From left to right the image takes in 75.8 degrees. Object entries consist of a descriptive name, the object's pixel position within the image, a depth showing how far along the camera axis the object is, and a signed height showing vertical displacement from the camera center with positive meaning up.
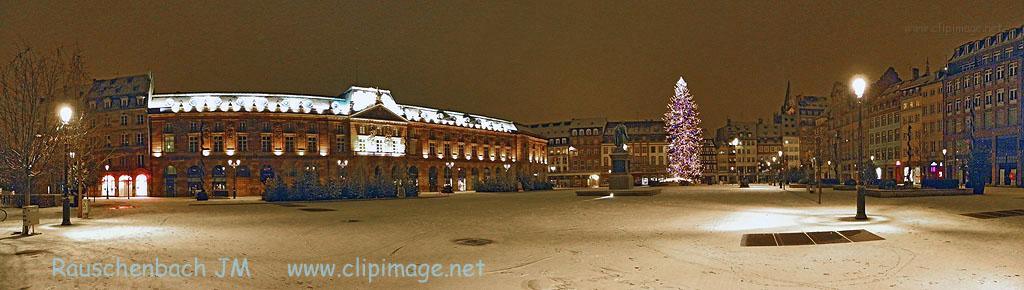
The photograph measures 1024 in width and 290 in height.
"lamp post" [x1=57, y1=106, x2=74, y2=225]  22.44 -1.31
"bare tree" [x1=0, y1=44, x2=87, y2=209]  32.47 +2.17
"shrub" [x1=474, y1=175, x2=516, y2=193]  74.62 -3.62
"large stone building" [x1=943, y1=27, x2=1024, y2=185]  73.81 +5.83
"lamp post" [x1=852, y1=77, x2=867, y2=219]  20.48 +1.76
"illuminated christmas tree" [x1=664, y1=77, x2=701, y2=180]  87.94 +2.29
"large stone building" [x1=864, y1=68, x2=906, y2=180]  102.06 +3.28
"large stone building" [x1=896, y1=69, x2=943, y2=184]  90.75 +3.58
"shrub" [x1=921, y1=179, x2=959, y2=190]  43.31 -2.35
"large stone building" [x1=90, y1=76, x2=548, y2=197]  82.00 +2.27
